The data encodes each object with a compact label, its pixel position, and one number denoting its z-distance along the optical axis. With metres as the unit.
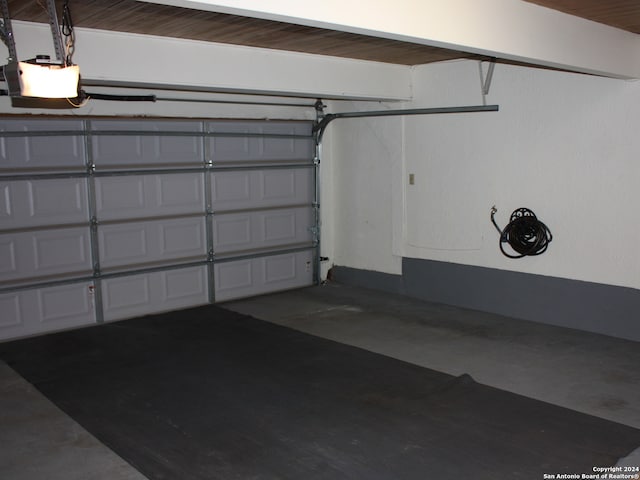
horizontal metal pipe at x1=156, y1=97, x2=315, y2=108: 6.80
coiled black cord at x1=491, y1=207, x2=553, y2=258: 6.27
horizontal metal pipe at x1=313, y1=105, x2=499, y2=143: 6.61
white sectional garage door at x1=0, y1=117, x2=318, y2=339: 6.05
